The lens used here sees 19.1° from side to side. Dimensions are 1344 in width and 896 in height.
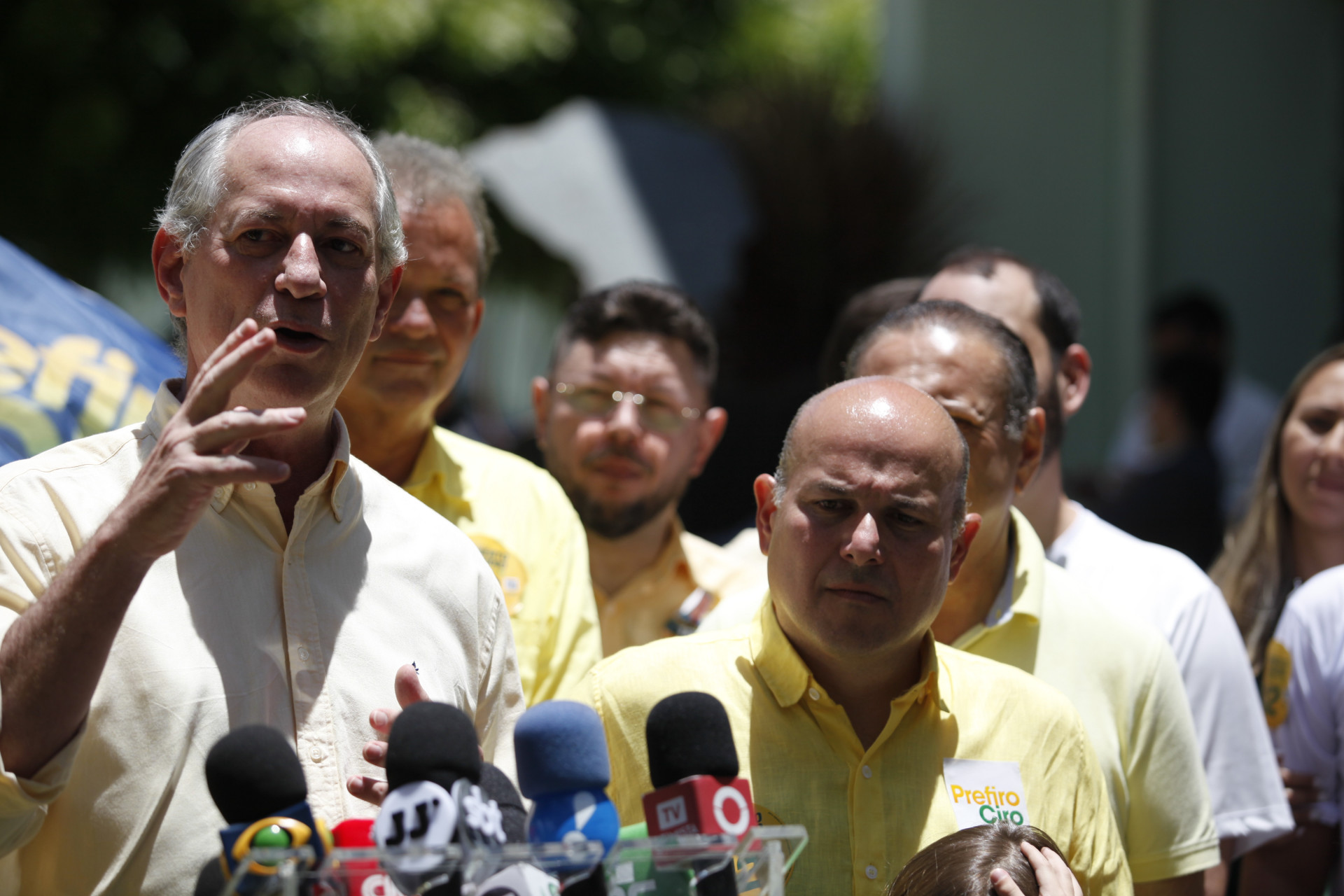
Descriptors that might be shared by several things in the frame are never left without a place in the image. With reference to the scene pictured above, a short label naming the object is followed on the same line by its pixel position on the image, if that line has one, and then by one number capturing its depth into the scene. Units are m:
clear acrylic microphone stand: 2.46
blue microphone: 2.51
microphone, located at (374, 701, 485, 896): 2.47
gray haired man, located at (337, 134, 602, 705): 3.14
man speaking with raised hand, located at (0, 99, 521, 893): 2.58
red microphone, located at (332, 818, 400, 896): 2.48
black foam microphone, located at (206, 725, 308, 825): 2.51
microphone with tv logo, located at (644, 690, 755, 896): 2.54
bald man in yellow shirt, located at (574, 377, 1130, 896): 2.82
